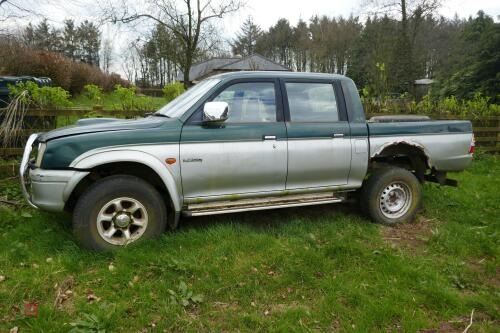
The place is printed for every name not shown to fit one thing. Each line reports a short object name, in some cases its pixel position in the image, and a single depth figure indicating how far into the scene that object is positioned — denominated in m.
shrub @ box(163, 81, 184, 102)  8.86
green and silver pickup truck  3.64
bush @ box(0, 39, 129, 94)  13.32
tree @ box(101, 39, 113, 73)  55.64
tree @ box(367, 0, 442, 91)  26.56
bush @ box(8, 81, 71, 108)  5.83
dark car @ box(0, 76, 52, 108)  6.19
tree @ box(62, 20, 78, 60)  50.88
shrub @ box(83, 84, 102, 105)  7.77
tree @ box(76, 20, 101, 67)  52.25
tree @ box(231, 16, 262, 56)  57.75
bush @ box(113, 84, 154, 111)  7.28
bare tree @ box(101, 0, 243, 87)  20.27
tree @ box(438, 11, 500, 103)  16.86
